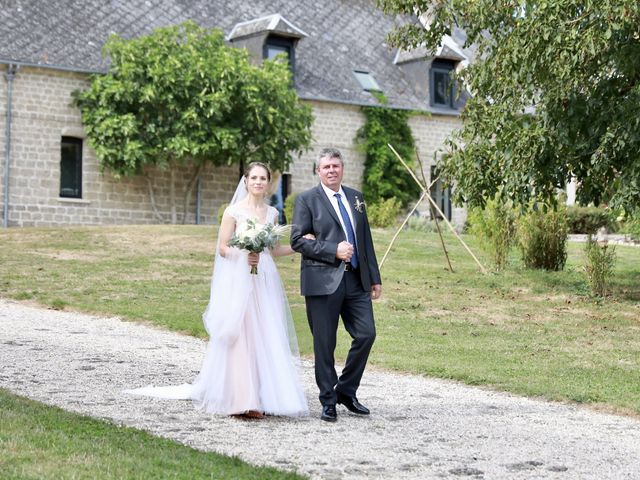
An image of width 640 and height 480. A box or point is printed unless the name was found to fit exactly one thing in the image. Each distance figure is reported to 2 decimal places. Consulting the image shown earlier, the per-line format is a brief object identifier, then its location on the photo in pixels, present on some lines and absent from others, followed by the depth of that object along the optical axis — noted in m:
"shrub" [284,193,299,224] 25.14
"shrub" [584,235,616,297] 16.52
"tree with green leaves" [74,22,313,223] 26.67
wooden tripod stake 18.94
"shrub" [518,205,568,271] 18.94
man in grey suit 7.75
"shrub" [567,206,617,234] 31.01
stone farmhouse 27.14
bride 7.75
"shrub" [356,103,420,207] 31.28
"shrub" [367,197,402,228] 28.72
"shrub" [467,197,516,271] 19.03
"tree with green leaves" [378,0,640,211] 12.95
